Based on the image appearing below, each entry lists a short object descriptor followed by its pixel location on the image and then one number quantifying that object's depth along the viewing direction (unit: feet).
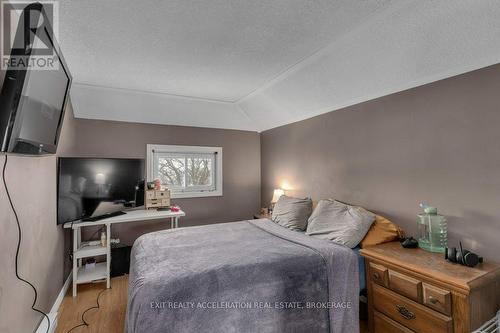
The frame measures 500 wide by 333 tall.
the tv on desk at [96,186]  8.54
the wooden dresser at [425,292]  4.67
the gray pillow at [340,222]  7.24
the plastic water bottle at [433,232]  6.27
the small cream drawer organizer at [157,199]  11.55
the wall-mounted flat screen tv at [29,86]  3.64
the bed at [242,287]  4.99
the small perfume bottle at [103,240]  9.58
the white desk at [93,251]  8.80
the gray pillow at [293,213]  9.23
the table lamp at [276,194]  12.63
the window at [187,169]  12.61
